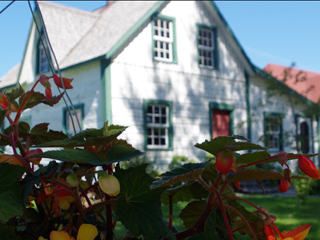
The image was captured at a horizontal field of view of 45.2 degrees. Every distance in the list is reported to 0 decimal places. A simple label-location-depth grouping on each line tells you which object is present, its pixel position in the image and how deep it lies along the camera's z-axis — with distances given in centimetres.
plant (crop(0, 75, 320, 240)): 50
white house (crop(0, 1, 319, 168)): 932
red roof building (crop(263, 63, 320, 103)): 1996
